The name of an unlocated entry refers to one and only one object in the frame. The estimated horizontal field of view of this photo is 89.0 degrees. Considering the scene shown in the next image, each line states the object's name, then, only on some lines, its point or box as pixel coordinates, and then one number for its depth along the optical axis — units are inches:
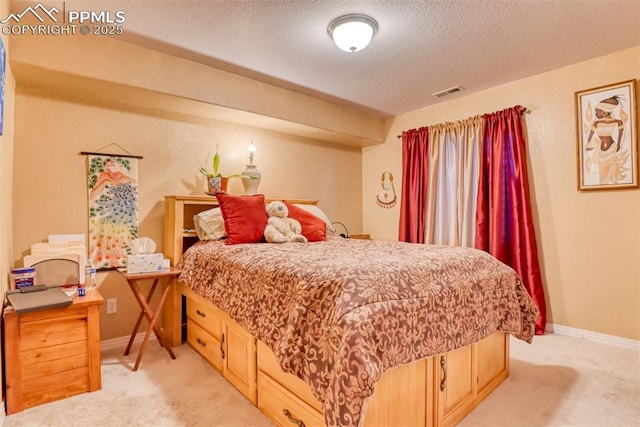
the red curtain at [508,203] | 115.6
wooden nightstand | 67.6
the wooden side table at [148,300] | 87.4
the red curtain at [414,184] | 149.8
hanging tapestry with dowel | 100.3
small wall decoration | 167.3
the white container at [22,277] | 77.2
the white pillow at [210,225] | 104.0
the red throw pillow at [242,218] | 99.0
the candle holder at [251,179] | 125.3
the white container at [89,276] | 87.8
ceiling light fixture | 81.6
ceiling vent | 128.5
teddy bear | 101.6
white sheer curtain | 133.4
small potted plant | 116.7
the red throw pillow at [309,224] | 111.6
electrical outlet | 103.3
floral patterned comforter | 44.9
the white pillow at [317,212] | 130.0
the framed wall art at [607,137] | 99.7
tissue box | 90.0
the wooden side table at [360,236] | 169.4
